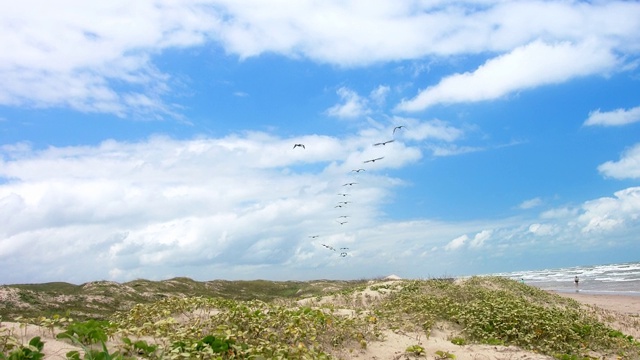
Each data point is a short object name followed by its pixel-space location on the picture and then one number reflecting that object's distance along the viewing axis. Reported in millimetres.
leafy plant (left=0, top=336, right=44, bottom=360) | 7668
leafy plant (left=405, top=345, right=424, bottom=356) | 12359
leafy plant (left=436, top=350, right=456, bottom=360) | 12254
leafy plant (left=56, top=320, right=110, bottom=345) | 8852
